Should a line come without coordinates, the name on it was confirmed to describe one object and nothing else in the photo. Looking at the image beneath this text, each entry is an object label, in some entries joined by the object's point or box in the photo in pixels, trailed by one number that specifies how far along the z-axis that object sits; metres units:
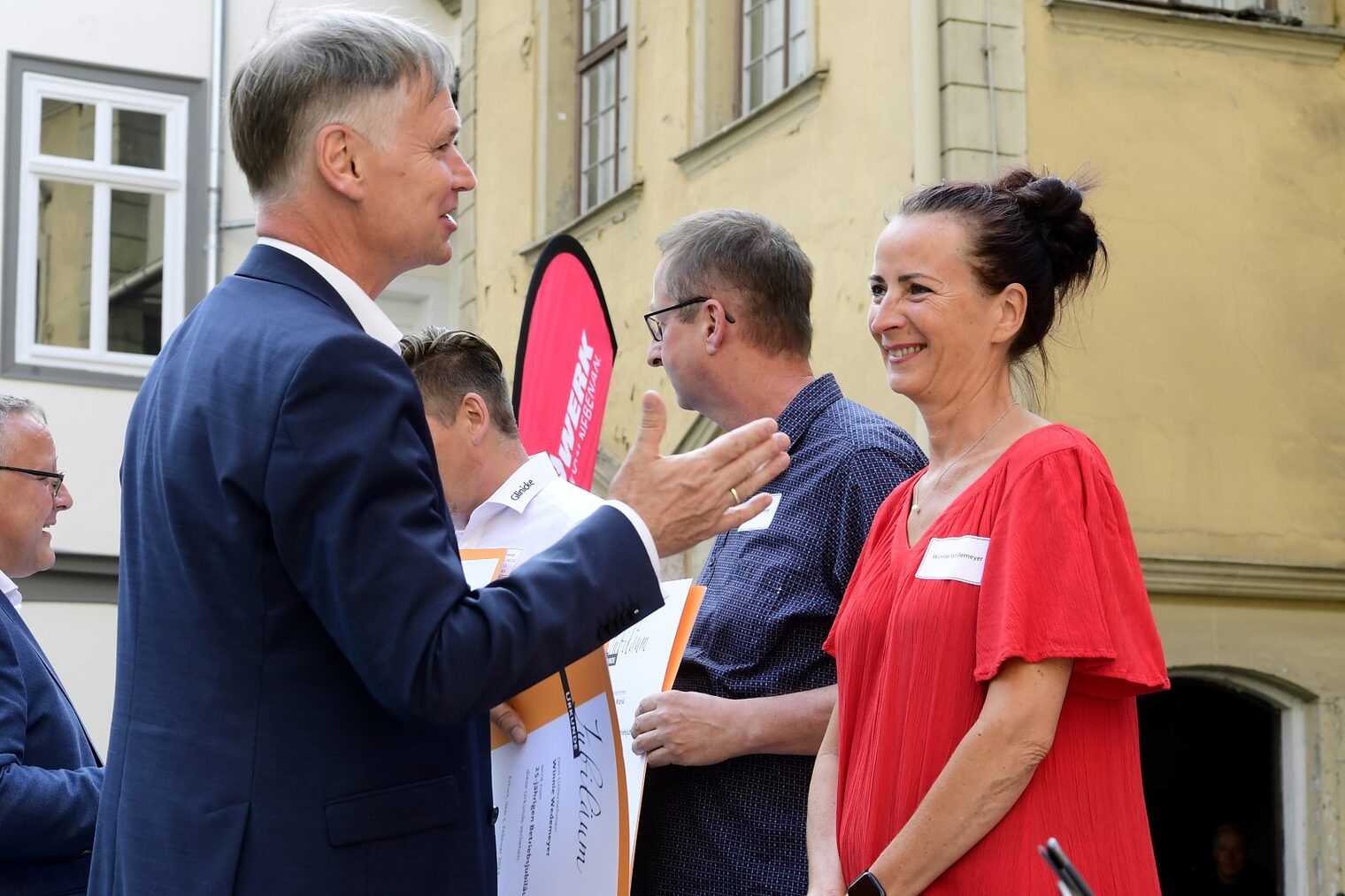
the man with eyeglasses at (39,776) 3.76
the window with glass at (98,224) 14.82
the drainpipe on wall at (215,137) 15.30
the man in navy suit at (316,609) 2.09
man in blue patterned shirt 3.22
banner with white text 5.32
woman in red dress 2.58
